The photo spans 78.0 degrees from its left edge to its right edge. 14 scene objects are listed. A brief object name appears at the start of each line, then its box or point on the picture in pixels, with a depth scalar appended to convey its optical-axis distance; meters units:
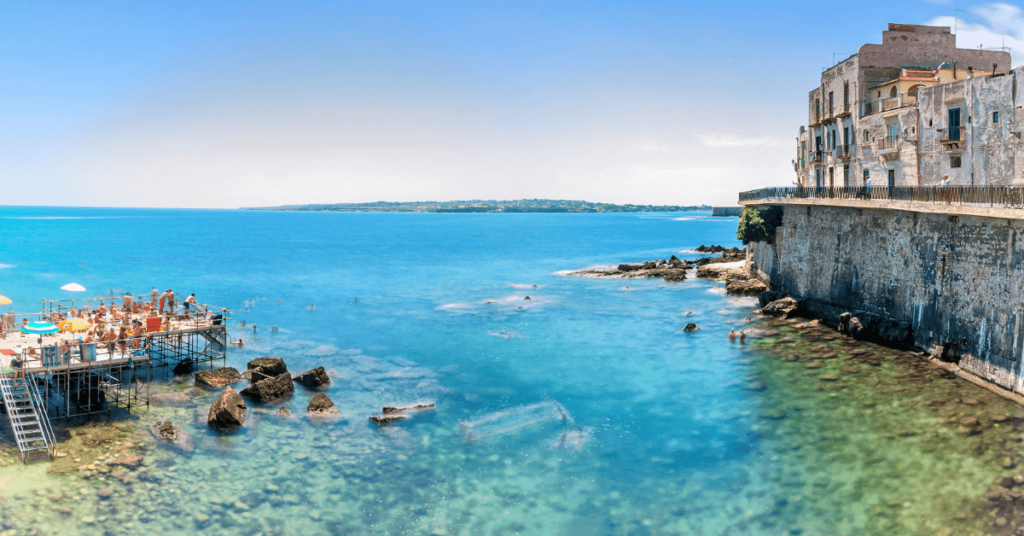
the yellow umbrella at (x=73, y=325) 25.36
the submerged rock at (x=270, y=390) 24.61
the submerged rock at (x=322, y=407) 23.52
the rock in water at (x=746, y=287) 48.34
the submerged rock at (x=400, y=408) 23.77
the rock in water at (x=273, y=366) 26.64
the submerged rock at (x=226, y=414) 21.66
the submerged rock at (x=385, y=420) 22.62
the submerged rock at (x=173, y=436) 20.19
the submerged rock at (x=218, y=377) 26.56
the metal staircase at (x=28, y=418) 18.78
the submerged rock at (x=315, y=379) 26.50
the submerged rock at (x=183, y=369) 28.48
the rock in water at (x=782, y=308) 38.72
